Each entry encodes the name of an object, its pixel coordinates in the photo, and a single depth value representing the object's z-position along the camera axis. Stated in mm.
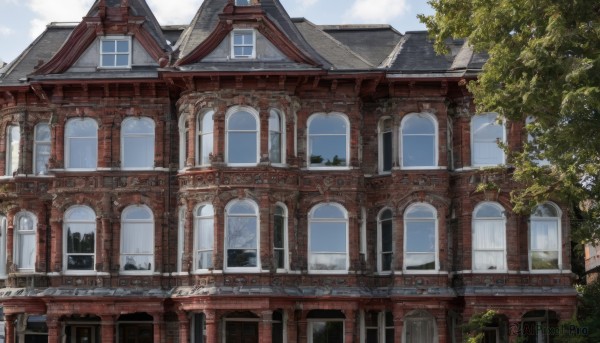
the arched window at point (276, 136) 33531
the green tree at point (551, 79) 25859
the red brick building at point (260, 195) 33344
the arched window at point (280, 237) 33281
